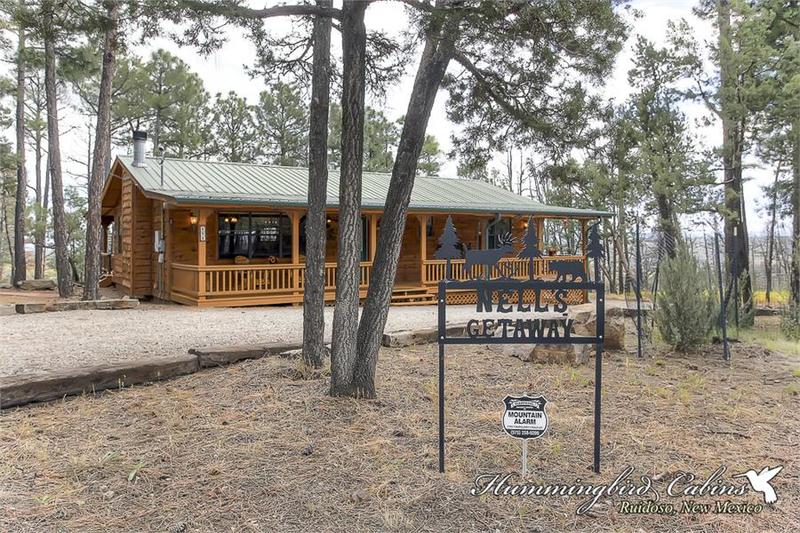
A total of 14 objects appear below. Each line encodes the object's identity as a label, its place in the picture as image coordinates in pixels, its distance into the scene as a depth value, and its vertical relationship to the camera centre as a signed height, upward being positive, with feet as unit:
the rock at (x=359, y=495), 9.24 -4.06
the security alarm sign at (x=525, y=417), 9.98 -2.89
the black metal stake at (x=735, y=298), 26.81 -1.75
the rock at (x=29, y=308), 33.68 -2.86
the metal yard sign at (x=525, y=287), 10.75 -0.48
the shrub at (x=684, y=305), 22.38 -1.75
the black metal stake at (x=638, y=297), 21.81 -1.40
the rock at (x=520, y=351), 20.27 -3.41
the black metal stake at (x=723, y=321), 21.62 -2.35
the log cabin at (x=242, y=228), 40.01 +3.15
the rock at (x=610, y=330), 22.96 -2.90
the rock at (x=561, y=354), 19.63 -3.37
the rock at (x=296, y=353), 18.86 -3.22
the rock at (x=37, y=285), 57.21 -2.31
